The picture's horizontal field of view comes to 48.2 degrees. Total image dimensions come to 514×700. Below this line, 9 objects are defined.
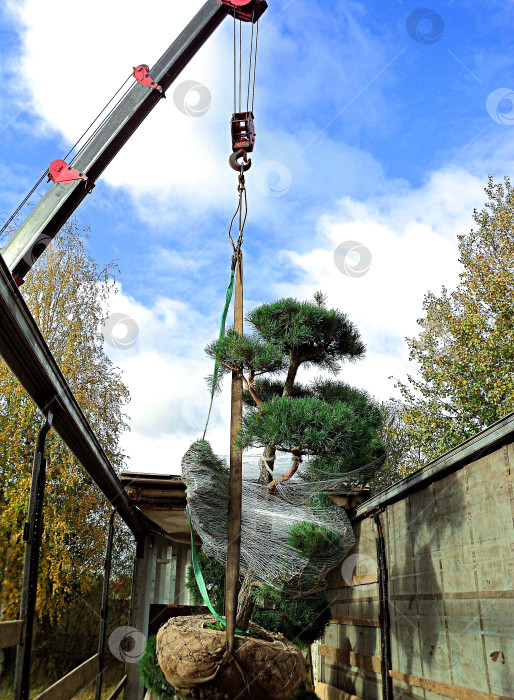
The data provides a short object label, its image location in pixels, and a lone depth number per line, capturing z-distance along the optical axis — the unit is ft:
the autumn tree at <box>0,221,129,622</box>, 22.47
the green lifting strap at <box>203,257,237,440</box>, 10.21
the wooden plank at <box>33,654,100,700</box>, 9.16
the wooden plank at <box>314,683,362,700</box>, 13.33
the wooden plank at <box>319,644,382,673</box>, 11.65
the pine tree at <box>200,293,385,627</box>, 9.69
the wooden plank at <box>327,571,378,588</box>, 12.08
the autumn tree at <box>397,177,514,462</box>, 24.89
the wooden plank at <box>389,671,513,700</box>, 6.85
